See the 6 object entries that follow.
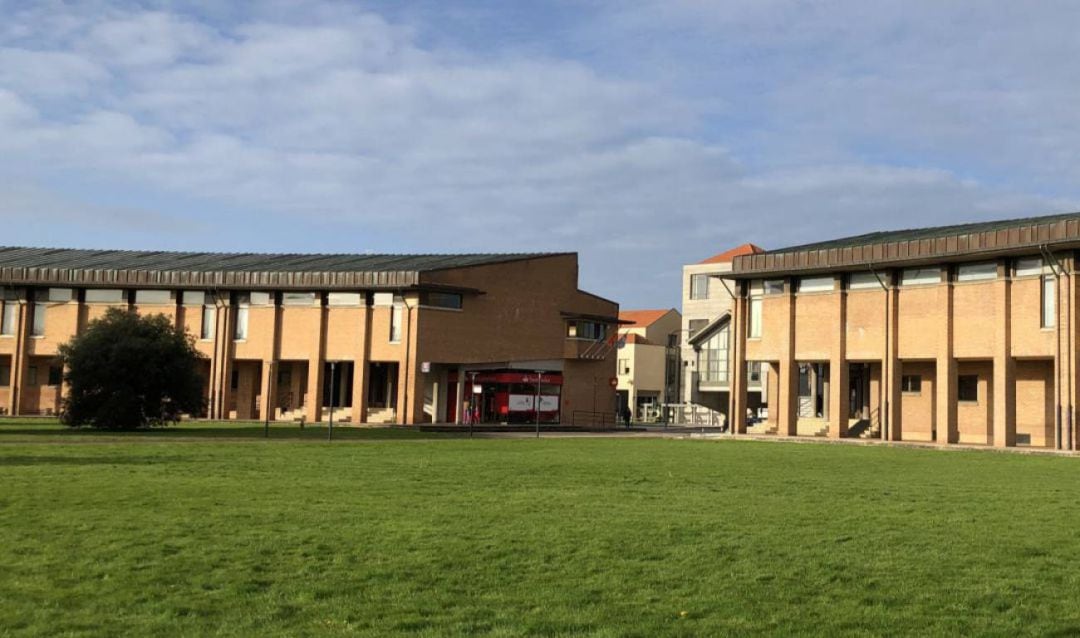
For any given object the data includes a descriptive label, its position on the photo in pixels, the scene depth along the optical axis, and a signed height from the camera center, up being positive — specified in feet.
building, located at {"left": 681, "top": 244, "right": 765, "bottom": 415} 283.38 +19.31
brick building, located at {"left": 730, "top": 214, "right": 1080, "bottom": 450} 143.64 +12.73
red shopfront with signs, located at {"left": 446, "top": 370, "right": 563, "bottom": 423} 220.64 +2.61
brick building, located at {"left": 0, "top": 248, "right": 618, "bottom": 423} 210.79 +14.09
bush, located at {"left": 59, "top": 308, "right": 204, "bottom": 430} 152.56 +3.12
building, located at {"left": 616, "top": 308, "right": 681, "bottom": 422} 372.17 +16.46
